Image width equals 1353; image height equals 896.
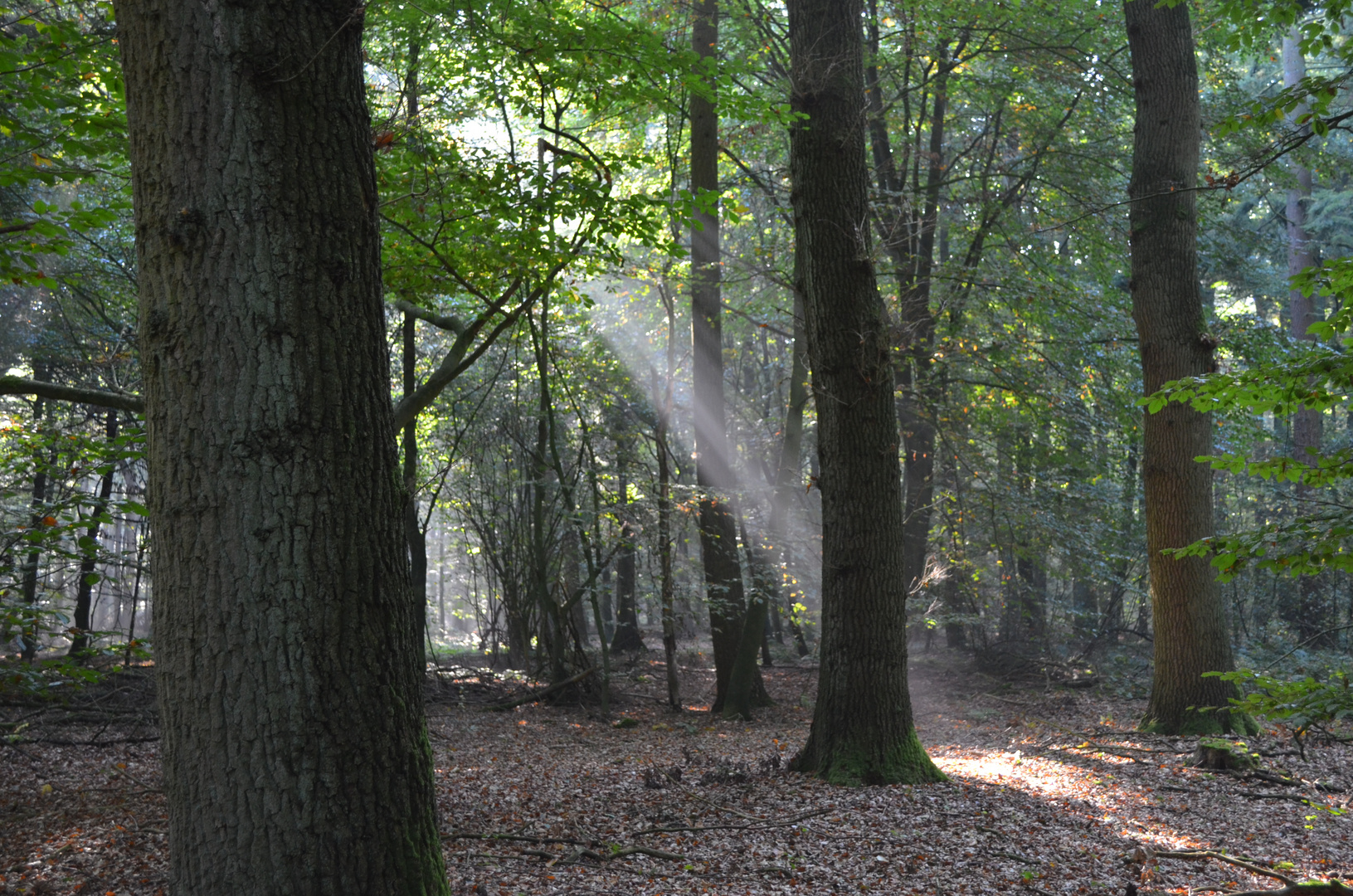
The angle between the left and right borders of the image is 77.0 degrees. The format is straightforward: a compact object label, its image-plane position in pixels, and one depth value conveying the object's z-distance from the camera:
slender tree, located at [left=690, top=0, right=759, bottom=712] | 10.95
